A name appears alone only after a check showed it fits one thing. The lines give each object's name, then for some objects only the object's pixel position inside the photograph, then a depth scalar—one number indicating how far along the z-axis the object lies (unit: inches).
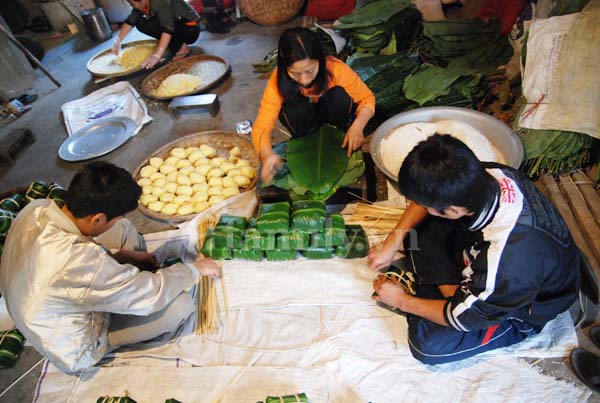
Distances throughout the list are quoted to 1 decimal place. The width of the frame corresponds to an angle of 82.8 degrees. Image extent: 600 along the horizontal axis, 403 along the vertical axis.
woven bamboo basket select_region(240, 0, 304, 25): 201.3
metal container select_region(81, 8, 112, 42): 223.5
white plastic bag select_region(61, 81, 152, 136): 146.4
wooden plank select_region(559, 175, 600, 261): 72.4
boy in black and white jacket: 43.6
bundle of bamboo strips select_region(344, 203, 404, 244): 86.0
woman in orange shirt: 73.6
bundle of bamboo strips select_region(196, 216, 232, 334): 73.7
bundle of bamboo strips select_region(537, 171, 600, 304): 71.9
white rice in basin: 85.6
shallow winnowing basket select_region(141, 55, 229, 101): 162.2
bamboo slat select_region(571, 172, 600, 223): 77.5
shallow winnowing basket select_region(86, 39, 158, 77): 175.9
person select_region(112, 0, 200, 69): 170.2
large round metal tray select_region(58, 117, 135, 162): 130.3
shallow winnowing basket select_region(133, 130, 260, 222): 112.3
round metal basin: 84.6
